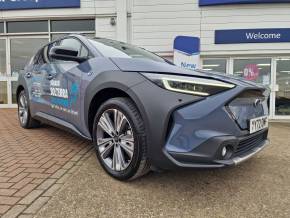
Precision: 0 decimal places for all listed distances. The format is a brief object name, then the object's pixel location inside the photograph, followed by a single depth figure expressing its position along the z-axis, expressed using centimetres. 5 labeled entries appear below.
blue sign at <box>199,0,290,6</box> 812
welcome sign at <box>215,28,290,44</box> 823
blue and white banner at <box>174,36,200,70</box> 835
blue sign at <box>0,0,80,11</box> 902
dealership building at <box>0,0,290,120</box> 830
